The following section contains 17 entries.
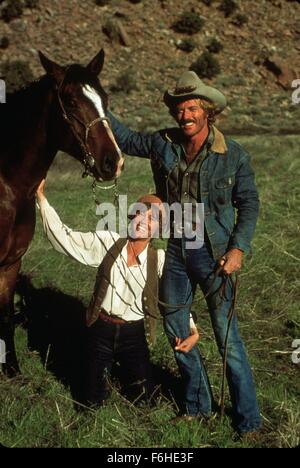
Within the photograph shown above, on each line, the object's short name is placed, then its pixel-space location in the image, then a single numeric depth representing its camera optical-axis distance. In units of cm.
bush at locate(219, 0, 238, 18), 3922
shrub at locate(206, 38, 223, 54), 3666
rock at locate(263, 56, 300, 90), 3212
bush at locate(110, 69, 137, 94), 3150
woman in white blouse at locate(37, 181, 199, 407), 429
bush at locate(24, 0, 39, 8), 3734
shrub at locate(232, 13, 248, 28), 3856
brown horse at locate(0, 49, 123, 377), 407
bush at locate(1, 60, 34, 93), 2947
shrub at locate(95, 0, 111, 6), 3878
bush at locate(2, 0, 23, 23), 3622
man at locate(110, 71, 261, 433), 386
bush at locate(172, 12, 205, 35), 3791
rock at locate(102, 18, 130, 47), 3672
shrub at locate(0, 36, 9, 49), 3422
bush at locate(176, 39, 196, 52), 3659
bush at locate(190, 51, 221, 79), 3400
